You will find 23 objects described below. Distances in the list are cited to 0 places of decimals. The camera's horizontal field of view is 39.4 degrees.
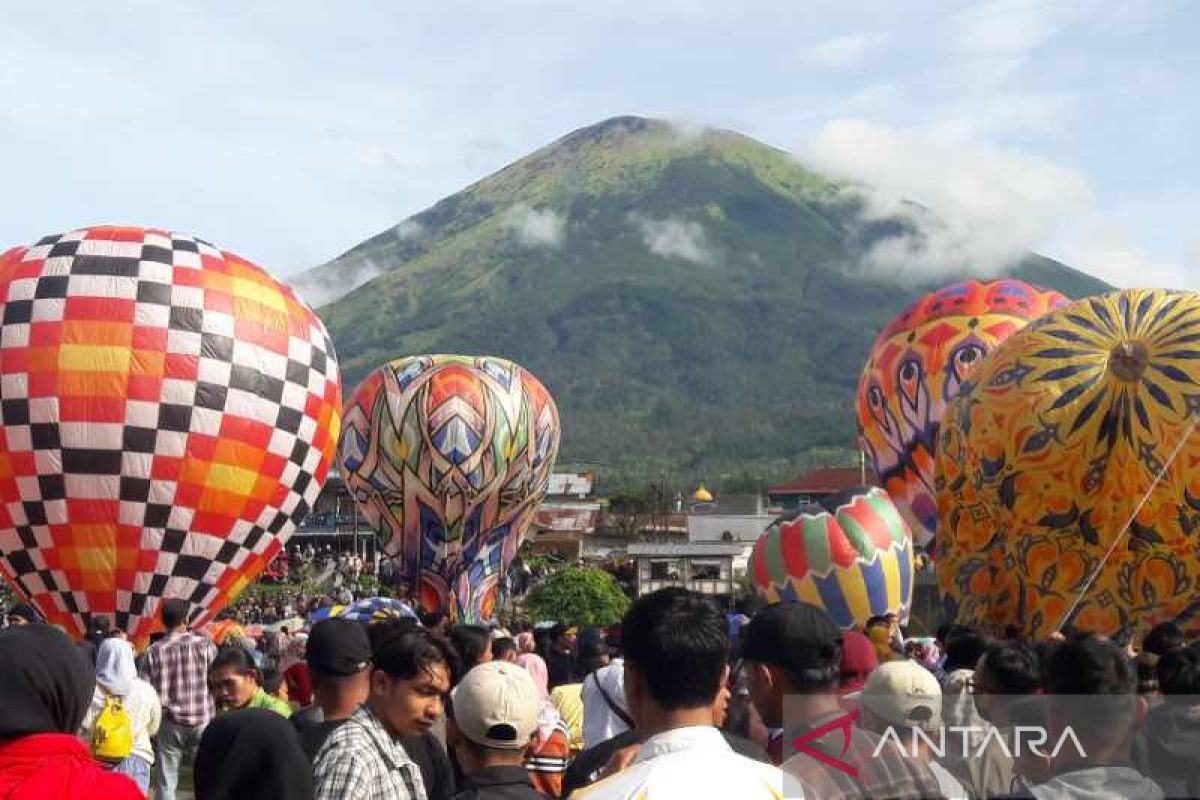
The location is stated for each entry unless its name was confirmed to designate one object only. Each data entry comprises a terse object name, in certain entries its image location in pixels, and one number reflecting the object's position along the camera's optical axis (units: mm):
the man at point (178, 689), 11422
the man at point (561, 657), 13844
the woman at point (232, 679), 7762
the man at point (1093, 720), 4984
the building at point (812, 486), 110562
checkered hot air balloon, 18688
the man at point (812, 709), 3975
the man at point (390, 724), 5609
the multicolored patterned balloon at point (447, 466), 34469
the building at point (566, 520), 81250
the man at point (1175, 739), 5703
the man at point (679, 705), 3799
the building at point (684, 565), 48938
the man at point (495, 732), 5102
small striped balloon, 22484
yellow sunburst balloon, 14977
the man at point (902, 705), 5023
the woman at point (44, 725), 4371
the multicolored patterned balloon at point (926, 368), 27469
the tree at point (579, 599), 44406
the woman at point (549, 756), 6891
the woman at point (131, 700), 10086
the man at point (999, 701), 5730
